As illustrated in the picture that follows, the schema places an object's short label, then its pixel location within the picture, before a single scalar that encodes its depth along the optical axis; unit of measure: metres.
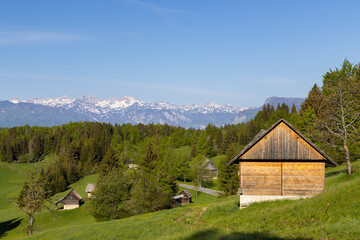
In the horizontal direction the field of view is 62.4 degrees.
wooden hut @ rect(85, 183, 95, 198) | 86.22
